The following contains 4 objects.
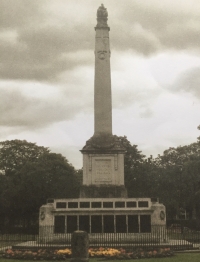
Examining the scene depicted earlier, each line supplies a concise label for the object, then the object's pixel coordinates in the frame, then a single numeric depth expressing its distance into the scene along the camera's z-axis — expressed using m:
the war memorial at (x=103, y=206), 29.21
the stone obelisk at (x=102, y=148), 31.20
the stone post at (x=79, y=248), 16.17
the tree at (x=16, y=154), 58.59
